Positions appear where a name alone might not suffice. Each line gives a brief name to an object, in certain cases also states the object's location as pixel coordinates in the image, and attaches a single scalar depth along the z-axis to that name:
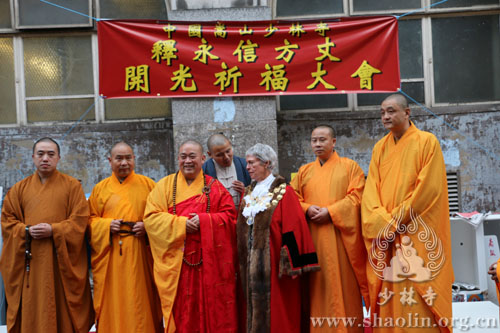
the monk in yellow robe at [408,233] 3.29
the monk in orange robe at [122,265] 3.78
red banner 5.48
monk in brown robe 3.70
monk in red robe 3.61
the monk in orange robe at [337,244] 3.62
